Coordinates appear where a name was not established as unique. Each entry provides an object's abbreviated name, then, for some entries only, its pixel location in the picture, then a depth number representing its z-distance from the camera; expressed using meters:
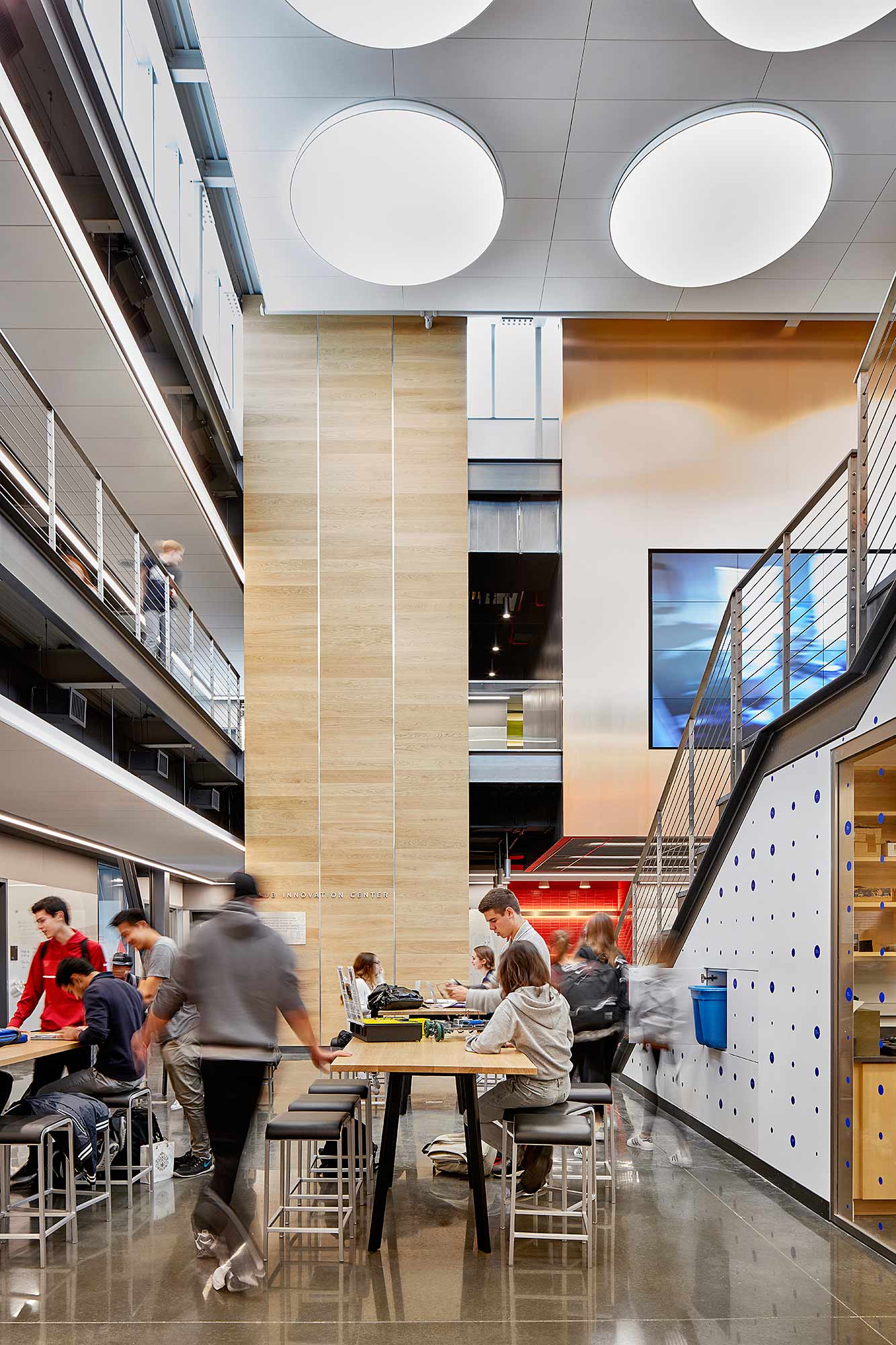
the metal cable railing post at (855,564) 5.30
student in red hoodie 6.39
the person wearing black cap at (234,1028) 4.32
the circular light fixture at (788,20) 6.41
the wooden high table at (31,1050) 5.11
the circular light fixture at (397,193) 7.79
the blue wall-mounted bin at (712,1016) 6.86
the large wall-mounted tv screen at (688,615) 11.92
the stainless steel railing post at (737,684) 7.12
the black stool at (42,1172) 4.87
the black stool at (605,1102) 5.72
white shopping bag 6.17
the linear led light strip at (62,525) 7.16
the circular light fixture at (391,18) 6.40
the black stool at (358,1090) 5.66
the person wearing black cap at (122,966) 7.20
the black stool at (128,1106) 5.81
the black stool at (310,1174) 4.72
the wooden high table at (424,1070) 4.58
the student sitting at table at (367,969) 7.93
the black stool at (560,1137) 4.67
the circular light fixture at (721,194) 7.82
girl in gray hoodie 5.00
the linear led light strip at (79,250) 6.16
